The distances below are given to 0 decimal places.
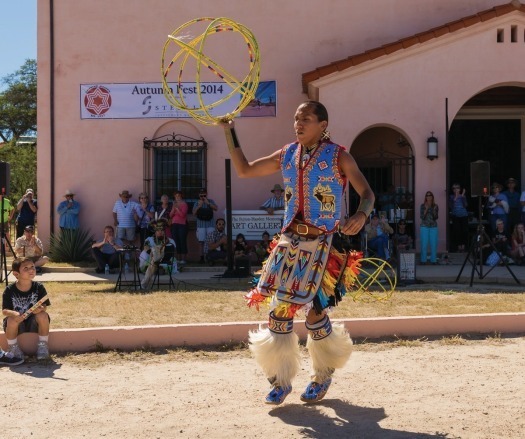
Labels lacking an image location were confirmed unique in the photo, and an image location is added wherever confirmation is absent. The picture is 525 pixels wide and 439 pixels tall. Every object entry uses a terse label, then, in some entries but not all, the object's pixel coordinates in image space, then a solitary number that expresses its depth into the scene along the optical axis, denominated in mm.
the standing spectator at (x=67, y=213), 16672
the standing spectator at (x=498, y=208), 15508
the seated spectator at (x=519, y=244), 14582
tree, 42844
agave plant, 16406
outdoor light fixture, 15469
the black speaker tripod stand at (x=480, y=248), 11961
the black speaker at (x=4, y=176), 12609
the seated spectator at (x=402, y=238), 14891
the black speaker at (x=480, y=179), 12305
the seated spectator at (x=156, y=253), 12164
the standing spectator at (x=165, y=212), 15855
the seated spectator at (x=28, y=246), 13359
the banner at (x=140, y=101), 17000
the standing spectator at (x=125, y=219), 16281
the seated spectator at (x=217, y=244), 15680
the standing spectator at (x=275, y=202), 16047
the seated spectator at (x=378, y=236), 14352
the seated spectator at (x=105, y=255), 14844
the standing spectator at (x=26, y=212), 16688
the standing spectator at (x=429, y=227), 14945
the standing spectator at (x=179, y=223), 16016
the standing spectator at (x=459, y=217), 15875
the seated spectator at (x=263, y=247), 15008
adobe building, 17062
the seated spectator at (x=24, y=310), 6609
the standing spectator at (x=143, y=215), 16062
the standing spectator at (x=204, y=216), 16078
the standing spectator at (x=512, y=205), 16078
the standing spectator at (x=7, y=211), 15355
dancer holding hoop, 5070
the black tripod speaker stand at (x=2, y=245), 12498
